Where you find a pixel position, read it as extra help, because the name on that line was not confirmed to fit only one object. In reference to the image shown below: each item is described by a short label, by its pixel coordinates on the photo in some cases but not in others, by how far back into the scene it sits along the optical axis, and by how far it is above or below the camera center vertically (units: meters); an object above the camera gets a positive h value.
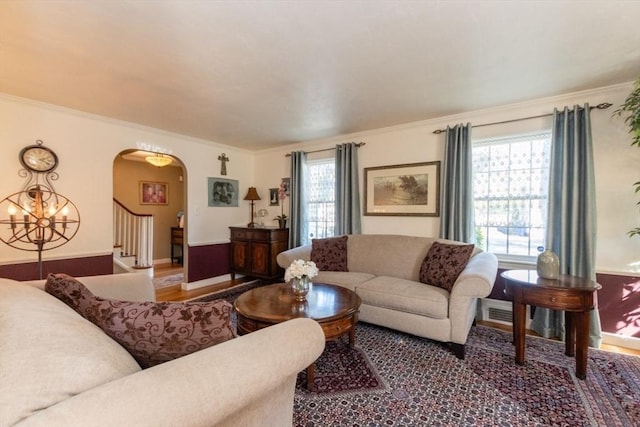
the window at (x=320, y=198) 4.62 +0.27
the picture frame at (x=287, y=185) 5.00 +0.51
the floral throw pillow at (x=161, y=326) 0.99 -0.40
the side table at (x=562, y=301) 2.05 -0.64
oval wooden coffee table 2.00 -0.71
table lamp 5.15 +0.32
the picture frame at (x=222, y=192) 4.80 +0.38
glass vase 2.39 -0.62
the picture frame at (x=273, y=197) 5.20 +0.31
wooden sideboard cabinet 4.58 -0.60
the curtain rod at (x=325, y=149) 4.18 +1.04
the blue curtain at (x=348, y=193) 4.16 +0.32
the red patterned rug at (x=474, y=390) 1.72 -1.21
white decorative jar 2.32 -0.41
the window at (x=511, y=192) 3.06 +0.27
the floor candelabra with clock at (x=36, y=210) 2.88 +0.02
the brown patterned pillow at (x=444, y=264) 2.73 -0.49
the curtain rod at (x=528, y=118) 2.70 +1.05
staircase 4.78 -0.41
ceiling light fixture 4.55 +0.87
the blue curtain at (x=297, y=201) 4.68 +0.22
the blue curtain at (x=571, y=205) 2.69 +0.10
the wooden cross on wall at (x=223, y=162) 4.92 +0.90
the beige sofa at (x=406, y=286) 2.40 -0.71
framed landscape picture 3.65 +0.34
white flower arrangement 2.39 -0.48
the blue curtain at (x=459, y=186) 3.31 +0.34
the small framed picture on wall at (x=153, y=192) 6.69 +0.50
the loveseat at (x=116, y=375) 0.61 -0.43
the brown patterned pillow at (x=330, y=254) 3.62 -0.51
